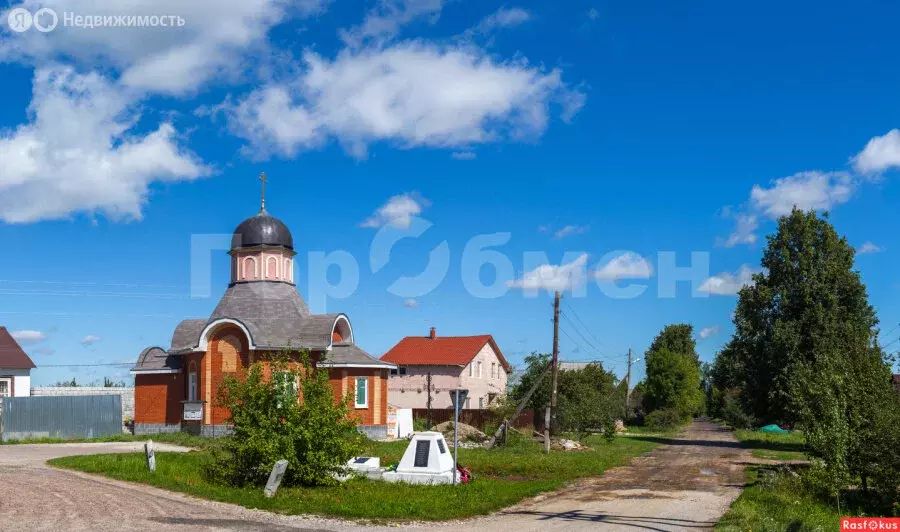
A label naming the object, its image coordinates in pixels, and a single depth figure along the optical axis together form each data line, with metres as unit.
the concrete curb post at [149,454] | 18.55
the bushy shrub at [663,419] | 61.22
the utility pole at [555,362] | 32.88
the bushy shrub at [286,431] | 17.20
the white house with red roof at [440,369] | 51.16
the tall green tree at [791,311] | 36.91
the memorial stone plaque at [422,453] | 18.56
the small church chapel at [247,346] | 33.31
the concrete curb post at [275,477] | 15.80
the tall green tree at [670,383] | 71.81
